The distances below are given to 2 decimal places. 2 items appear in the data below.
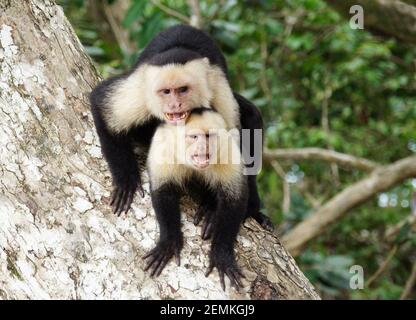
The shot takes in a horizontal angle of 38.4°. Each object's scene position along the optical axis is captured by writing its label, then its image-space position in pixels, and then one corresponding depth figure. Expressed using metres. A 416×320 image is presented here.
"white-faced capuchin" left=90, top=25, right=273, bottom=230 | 2.45
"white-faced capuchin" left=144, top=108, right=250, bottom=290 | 2.22
